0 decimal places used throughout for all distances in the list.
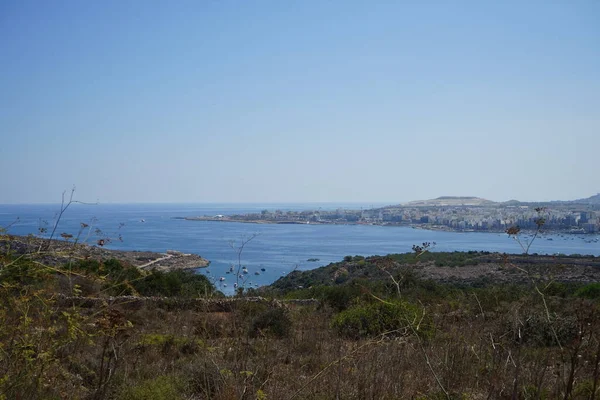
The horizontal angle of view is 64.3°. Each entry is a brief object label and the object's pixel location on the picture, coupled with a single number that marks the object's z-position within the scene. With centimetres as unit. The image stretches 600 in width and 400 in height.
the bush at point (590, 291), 1184
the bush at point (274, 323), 683
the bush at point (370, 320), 677
